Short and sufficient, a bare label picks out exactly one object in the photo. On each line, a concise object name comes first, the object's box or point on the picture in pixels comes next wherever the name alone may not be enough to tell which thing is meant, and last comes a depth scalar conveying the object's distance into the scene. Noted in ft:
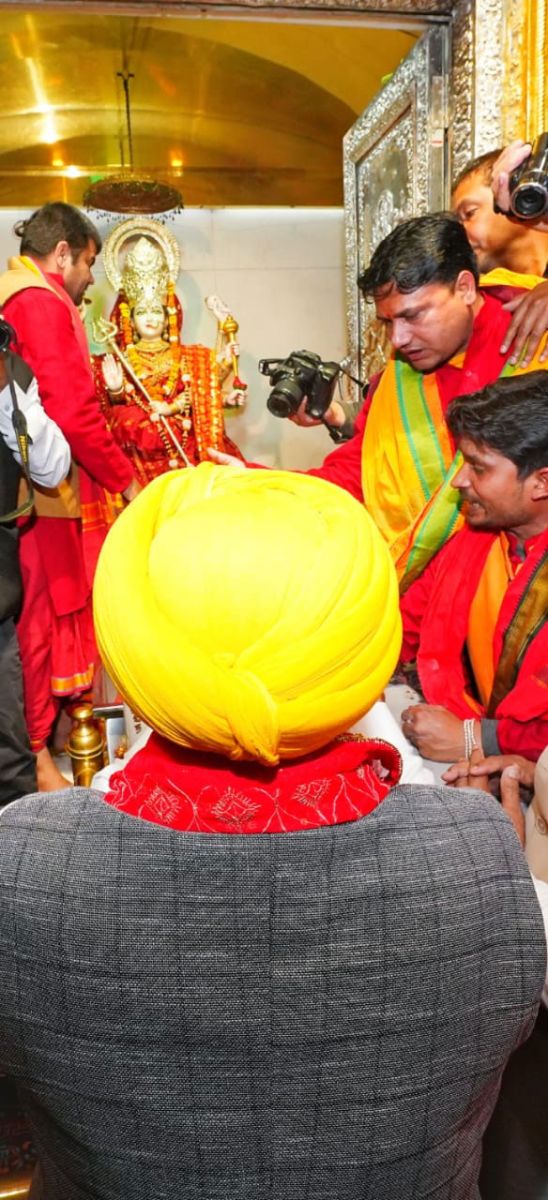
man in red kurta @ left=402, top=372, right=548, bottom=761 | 5.05
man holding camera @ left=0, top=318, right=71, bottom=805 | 6.44
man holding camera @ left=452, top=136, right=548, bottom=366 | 6.89
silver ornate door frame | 10.03
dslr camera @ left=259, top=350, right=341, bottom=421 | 7.69
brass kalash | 7.00
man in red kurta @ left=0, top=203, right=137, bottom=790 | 8.00
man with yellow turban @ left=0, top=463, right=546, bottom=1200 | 1.88
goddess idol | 13.19
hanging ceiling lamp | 13.39
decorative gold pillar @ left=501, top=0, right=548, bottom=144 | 8.56
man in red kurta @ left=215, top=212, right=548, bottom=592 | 6.18
